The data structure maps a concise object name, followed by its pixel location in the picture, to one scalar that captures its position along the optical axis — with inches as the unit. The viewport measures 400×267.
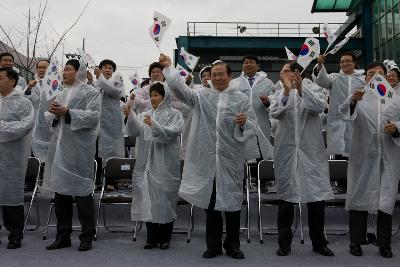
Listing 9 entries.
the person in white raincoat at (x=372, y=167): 144.6
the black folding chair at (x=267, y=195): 170.2
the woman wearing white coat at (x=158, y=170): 156.8
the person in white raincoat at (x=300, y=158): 144.5
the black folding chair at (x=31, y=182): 178.1
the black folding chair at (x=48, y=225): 169.3
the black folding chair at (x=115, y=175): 182.8
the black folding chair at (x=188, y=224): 171.6
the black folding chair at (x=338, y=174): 179.5
